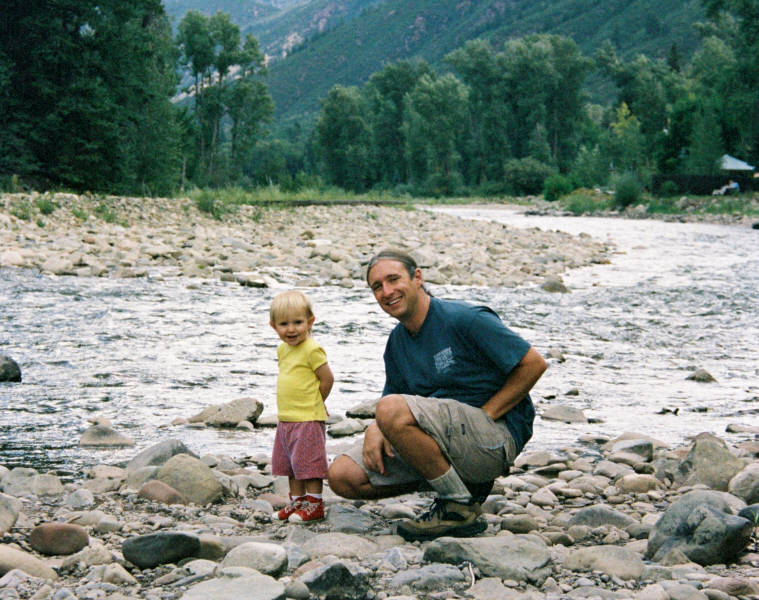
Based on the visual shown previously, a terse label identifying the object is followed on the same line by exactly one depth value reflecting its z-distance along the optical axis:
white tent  54.38
